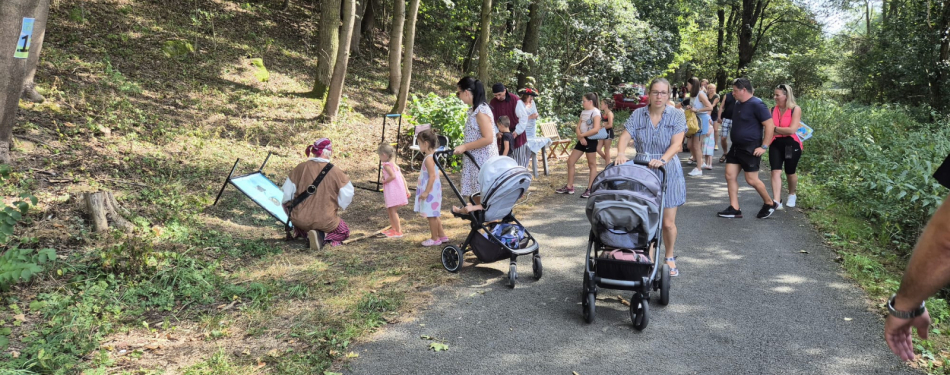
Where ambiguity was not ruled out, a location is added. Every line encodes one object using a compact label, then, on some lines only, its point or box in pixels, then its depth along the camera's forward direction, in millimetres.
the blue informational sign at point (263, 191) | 7617
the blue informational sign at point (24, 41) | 6738
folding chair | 13305
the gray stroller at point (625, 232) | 4695
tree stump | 6340
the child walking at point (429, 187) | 6742
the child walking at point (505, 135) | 8648
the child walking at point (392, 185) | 7580
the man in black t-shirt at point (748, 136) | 8172
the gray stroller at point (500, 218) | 5754
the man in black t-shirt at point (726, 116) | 12133
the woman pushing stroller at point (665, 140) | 5664
